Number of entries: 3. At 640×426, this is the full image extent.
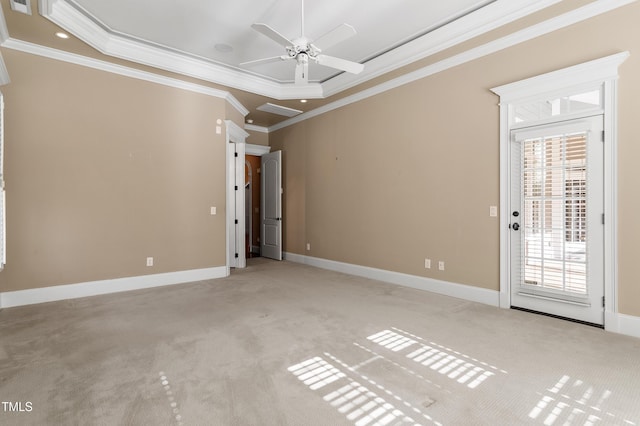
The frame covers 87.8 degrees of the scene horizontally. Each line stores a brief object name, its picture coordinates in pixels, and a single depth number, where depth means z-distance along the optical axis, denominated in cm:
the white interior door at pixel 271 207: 723
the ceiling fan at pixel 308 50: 295
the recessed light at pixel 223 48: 438
